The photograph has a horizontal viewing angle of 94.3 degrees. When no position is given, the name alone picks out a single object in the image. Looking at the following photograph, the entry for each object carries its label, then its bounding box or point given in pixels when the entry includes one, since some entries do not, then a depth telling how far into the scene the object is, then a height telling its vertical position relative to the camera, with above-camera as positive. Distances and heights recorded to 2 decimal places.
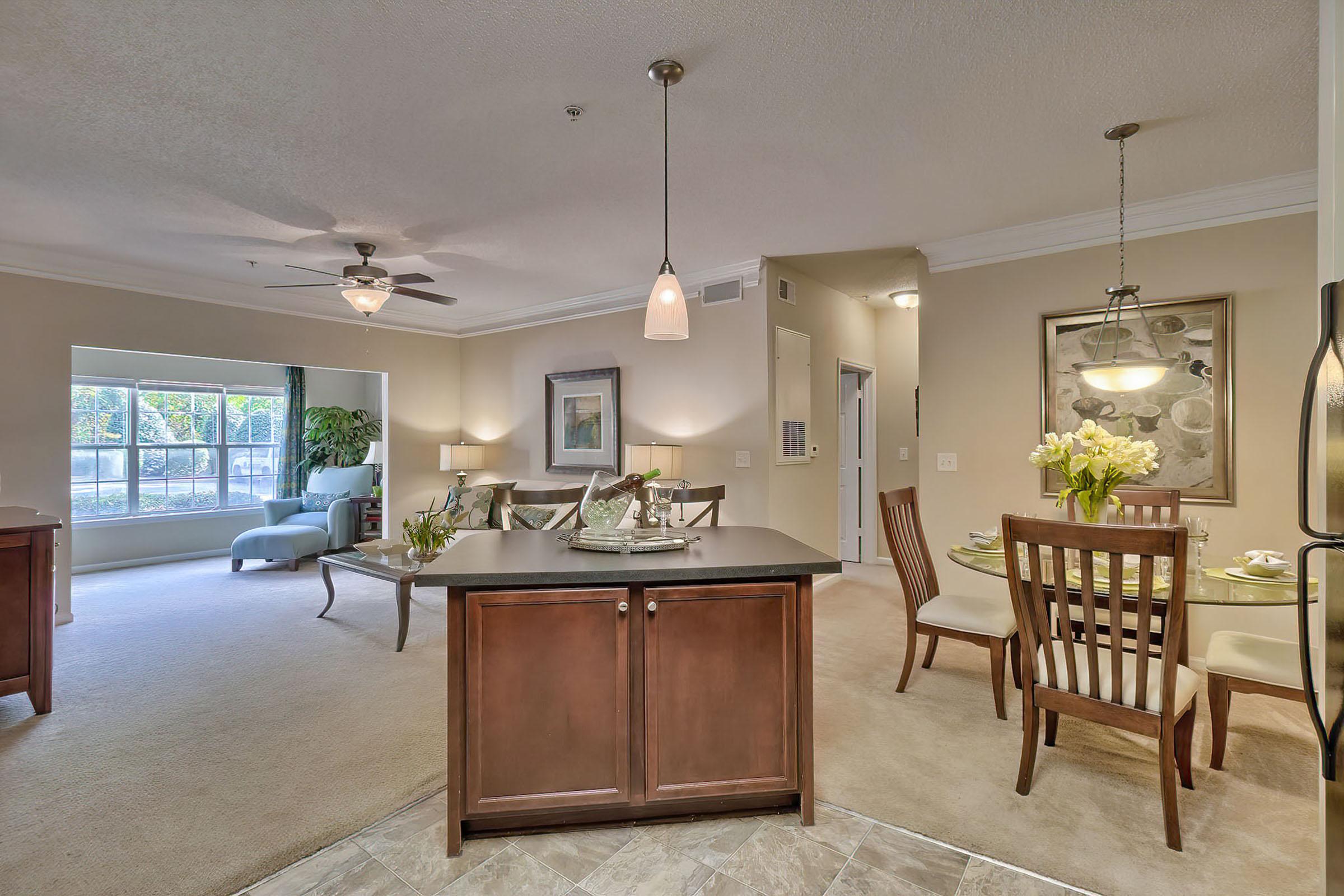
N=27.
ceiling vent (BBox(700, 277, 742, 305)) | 4.75 +1.21
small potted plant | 3.93 -0.57
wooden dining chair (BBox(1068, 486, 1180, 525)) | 2.91 -0.27
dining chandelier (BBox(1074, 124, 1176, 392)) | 2.57 +0.34
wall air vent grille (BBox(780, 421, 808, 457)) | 4.81 +0.09
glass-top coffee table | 3.63 -0.76
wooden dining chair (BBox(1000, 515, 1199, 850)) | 1.89 -0.72
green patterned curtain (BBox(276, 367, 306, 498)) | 7.40 +0.14
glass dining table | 2.04 -0.49
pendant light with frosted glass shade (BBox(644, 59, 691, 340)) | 2.43 +0.55
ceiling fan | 3.95 +1.08
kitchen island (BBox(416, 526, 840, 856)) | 1.85 -0.73
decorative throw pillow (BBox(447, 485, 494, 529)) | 5.84 -0.53
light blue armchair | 6.37 -0.63
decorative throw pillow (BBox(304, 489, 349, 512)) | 6.76 -0.56
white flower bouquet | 2.50 -0.05
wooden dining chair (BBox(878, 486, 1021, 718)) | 2.78 -0.75
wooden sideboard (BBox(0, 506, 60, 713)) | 2.74 -0.70
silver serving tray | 2.12 -0.32
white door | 6.37 -0.17
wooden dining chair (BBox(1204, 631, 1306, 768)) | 2.15 -0.79
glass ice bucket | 2.25 -0.21
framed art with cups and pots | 3.34 +0.29
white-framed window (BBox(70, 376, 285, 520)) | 6.23 +0.02
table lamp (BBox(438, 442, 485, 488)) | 6.37 -0.09
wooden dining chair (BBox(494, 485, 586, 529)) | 3.27 -0.27
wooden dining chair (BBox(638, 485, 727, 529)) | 3.42 -0.27
